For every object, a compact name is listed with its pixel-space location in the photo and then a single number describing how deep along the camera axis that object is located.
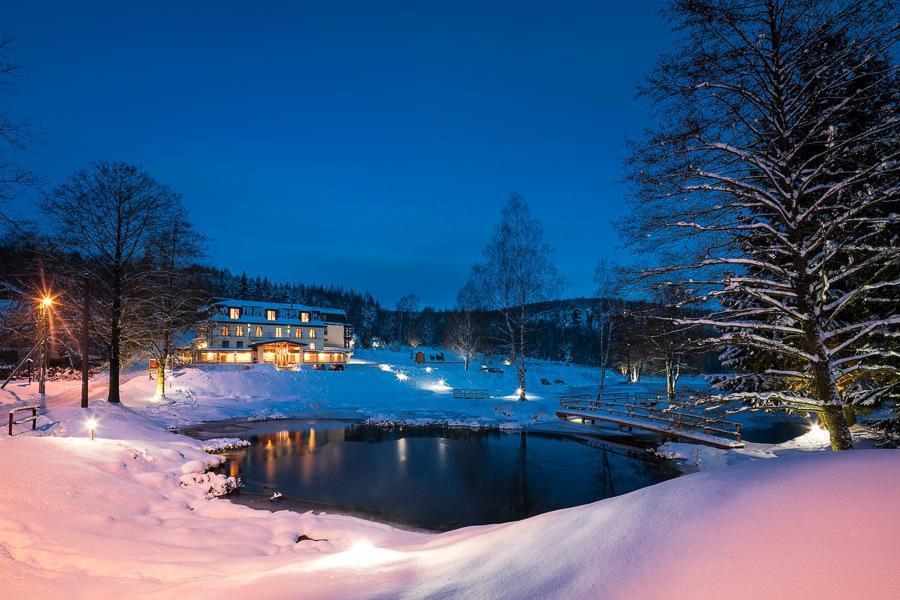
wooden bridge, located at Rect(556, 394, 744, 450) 20.39
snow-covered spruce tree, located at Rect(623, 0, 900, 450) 7.10
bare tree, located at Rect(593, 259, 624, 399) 36.85
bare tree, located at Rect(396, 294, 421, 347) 120.89
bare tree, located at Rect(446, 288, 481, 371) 66.25
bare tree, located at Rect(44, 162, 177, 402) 23.62
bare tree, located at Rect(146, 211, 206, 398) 26.56
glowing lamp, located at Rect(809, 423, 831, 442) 16.74
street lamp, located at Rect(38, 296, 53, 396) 24.52
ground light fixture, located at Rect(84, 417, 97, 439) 14.22
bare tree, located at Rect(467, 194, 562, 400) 34.00
